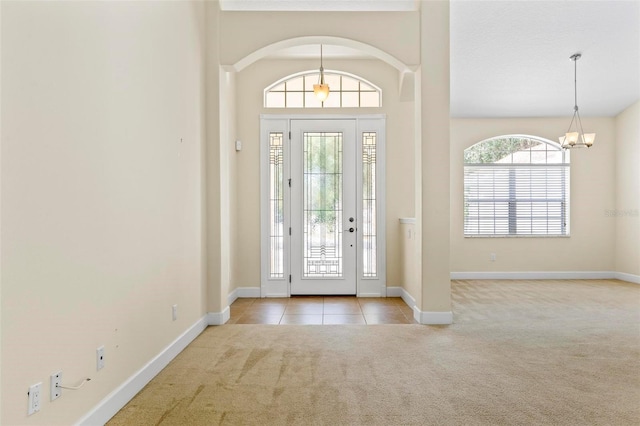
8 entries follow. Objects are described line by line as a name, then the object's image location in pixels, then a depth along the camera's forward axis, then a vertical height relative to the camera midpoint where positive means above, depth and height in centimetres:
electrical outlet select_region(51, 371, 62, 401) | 175 -76
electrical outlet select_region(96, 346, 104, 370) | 209 -76
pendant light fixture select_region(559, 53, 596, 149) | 520 +92
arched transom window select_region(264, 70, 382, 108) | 565 +164
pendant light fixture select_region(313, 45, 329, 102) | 475 +140
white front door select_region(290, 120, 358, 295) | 556 +10
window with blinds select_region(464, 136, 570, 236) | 707 +38
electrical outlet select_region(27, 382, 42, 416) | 162 -75
